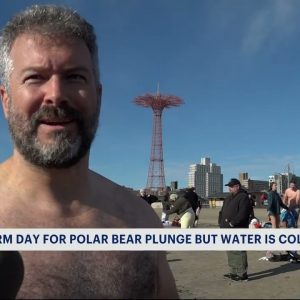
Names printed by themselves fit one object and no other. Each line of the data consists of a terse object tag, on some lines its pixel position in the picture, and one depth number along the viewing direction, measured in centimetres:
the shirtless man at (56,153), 115
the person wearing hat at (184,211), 909
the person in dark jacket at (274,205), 975
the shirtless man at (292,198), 1084
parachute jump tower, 6778
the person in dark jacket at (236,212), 706
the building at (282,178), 5989
